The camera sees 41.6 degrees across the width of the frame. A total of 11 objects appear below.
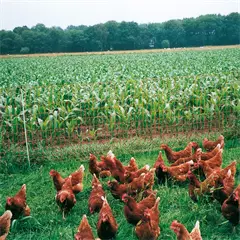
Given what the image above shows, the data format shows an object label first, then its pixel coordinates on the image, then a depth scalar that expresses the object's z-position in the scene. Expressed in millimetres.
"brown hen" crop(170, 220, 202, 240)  2500
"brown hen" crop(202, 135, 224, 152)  5168
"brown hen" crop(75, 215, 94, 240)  2773
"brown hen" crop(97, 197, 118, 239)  2980
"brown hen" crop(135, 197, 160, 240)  2924
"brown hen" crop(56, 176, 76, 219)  3616
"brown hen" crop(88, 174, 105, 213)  3676
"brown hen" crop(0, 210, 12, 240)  2939
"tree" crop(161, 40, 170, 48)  52125
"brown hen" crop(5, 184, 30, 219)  3518
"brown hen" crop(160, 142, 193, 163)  4848
